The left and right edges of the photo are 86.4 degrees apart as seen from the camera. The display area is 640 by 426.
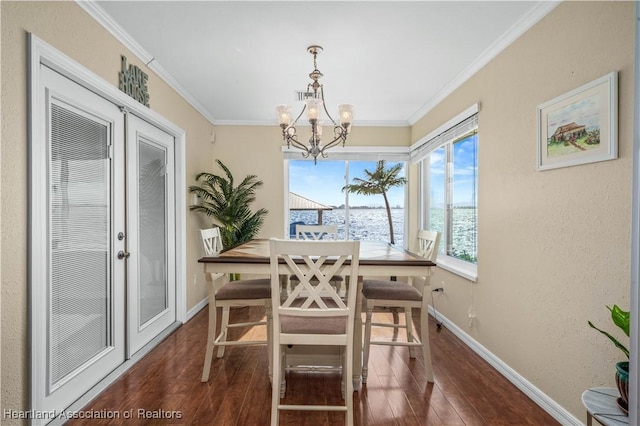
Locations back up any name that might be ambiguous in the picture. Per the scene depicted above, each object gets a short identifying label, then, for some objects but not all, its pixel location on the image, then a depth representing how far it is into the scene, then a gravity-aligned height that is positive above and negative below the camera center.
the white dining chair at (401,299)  2.38 -0.63
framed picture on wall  1.64 +0.46
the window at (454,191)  3.26 +0.22
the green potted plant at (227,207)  4.20 +0.03
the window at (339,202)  4.95 +0.12
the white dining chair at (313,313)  1.78 -0.56
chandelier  2.51 +0.71
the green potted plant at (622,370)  1.31 -0.62
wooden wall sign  2.51 +0.99
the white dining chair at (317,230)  3.61 -0.21
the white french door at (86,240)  1.78 -0.20
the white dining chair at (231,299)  2.36 -0.64
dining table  2.12 -0.35
